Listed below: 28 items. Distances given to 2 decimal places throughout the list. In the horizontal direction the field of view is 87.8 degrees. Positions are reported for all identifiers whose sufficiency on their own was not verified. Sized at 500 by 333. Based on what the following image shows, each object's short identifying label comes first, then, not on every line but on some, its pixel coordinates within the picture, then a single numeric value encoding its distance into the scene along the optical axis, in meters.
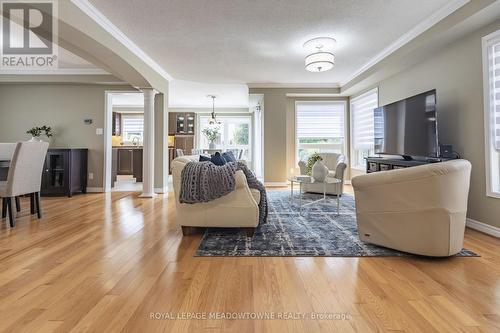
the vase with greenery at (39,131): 5.25
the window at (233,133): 9.57
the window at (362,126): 5.64
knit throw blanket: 2.47
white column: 5.16
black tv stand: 3.34
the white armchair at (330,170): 4.62
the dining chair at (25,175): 3.03
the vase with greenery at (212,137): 7.26
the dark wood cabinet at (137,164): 7.76
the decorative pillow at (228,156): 3.21
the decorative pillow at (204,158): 2.88
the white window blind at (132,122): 9.64
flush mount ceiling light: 3.83
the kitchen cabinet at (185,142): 9.38
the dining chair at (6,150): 3.62
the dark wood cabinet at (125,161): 8.84
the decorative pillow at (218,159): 2.80
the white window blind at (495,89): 2.71
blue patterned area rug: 2.20
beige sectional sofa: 2.57
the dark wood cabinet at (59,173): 5.02
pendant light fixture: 7.76
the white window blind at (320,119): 6.75
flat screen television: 3.19
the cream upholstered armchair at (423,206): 1.95
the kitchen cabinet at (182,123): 9.37
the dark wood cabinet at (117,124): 9.18
